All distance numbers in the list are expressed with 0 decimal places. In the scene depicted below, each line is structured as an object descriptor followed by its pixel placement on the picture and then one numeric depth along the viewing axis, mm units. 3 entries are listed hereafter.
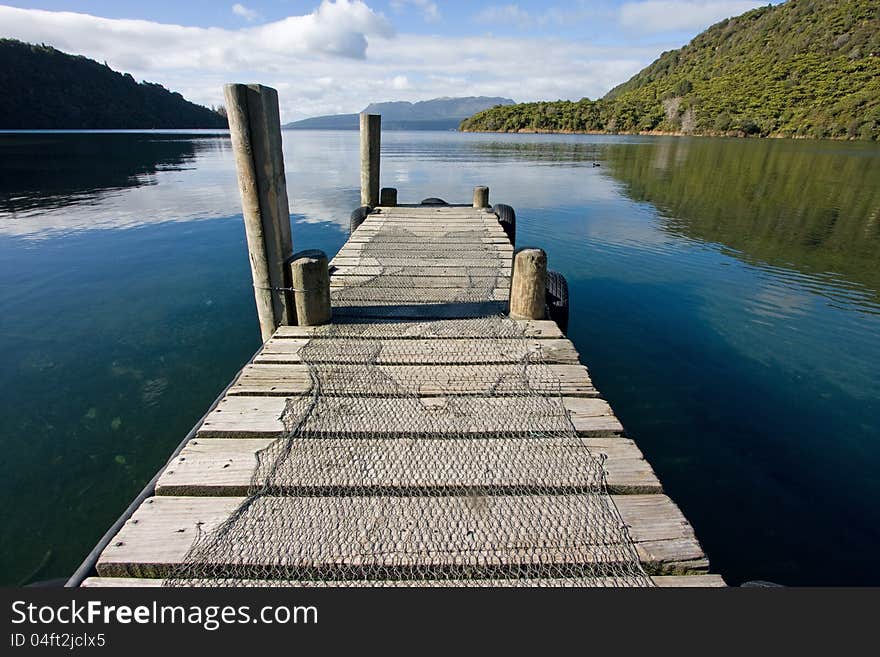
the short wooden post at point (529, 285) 4852
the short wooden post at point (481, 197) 11844
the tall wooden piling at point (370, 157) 11125
